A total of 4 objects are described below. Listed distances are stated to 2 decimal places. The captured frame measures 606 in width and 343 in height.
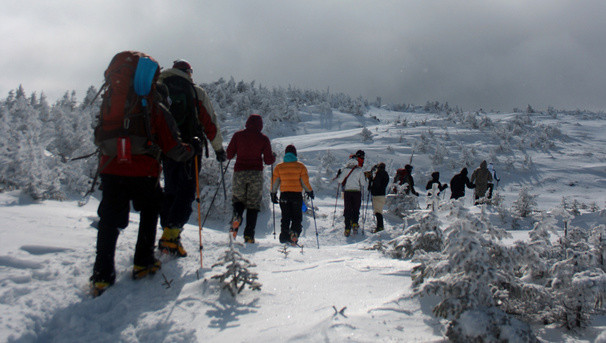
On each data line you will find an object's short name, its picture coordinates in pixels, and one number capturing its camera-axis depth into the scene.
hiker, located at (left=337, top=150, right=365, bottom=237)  8.73
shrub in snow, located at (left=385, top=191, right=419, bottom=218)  10.73
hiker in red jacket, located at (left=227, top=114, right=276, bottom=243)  5.56
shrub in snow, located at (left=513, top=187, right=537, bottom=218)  11.18
